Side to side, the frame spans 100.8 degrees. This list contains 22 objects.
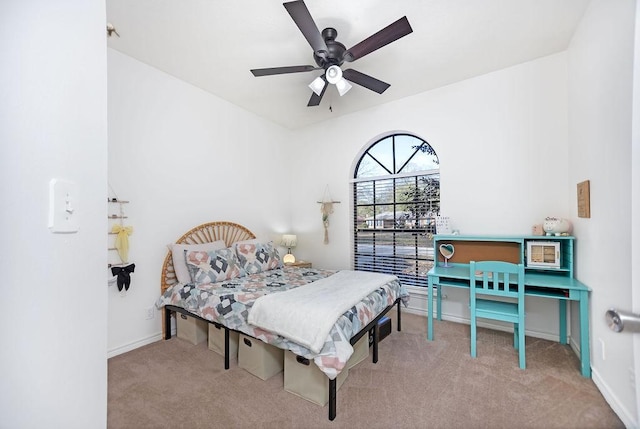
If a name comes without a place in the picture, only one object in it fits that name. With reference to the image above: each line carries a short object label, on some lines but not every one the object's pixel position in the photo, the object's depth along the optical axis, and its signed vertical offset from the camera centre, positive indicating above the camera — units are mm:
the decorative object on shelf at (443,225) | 3201 -136
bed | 1757 -708
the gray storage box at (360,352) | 2232 -1209
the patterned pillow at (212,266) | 2758 -545
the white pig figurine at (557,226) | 2543 -126
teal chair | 2238 -713
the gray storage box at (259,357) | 2115 -1171
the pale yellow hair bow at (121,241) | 2531 -238
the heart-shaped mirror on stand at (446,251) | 3164 -447
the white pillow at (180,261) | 2816 -487
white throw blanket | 1754 -680
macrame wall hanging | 4293 +92
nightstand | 4035 -760
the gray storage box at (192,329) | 2705 -1182
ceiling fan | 1824 +1311
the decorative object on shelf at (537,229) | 2695 -170
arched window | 3602 +110
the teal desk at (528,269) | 2121 -595
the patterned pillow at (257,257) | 3209 -530
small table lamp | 4320 -457
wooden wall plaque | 2127 +104
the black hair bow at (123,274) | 2488 -551
